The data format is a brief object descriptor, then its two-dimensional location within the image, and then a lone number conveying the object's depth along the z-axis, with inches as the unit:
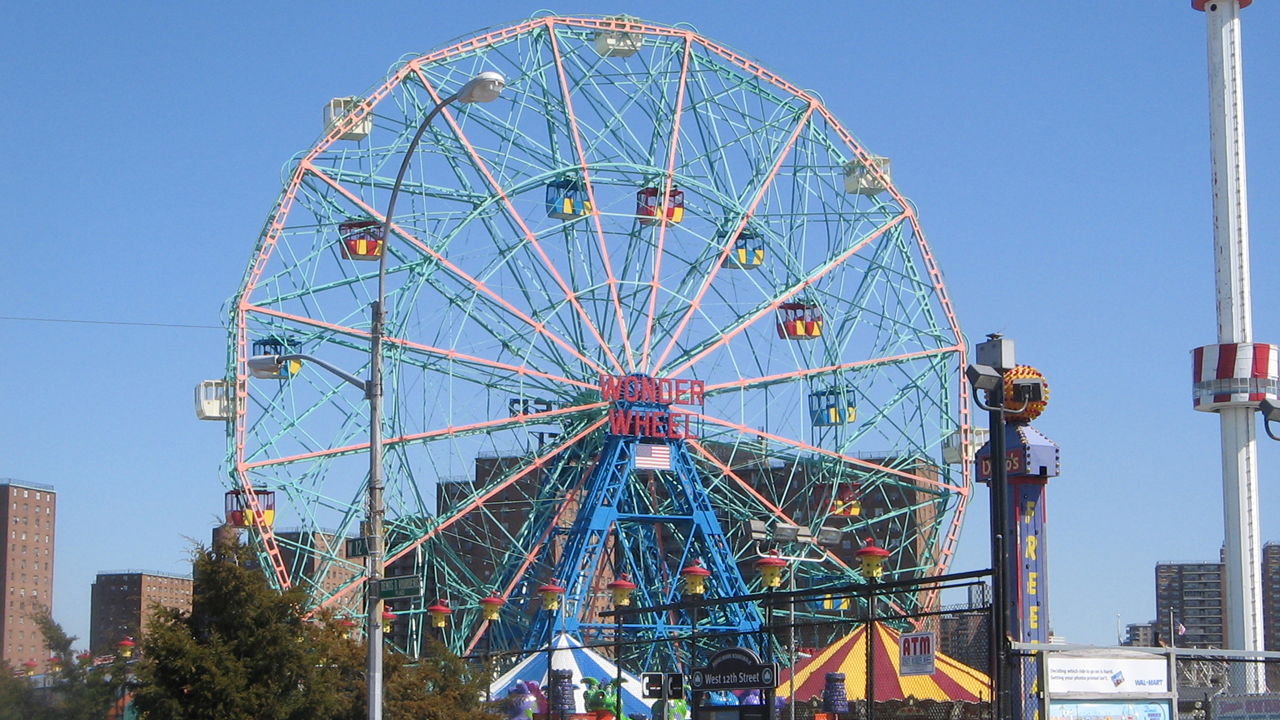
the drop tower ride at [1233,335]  3134.8
